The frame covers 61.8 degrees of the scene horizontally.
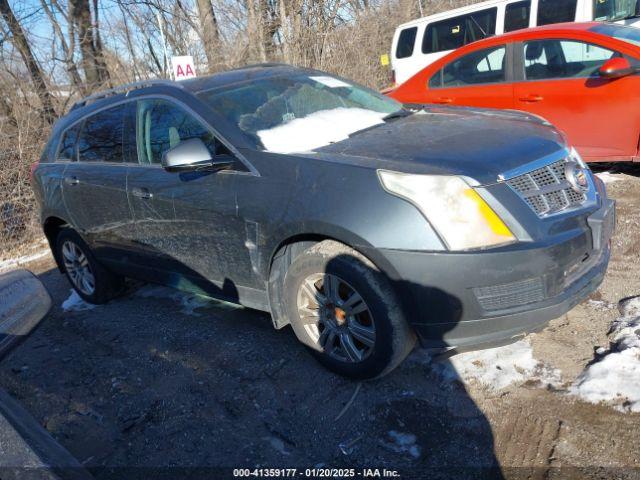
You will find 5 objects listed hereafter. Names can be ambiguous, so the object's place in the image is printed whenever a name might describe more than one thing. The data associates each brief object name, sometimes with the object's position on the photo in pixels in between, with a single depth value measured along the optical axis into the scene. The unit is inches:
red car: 198.8
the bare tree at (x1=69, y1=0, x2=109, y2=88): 474.3
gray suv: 96.0
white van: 330.0
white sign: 350.6
